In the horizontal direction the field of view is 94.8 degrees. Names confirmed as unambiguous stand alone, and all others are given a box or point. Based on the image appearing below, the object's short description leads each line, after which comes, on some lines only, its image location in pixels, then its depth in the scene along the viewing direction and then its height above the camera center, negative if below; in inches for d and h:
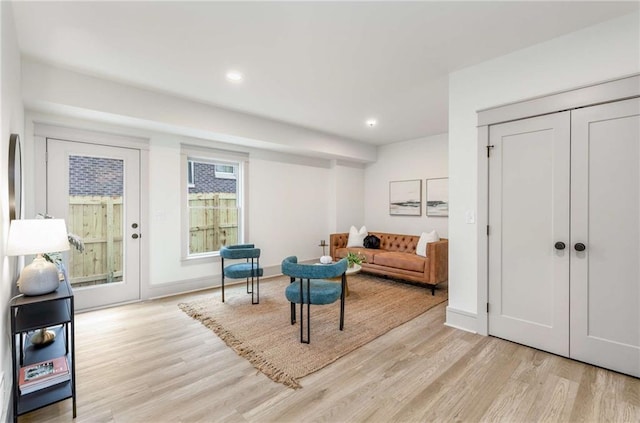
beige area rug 97.2 -48.6
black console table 64.8 -26.4
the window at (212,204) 181.5 +3.9
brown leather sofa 173.5 -30.9
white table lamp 67.1 -8.4
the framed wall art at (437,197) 215.3 +9.9
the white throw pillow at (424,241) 186.4 -19.7
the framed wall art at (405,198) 231.3 +10.3
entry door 138.0 -0.8
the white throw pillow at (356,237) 234.7 -21.4
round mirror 77.0 +9.2
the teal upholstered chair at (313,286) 105.7 -31.1
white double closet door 86.4 -7.7
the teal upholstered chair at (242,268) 153.8 -30.9
